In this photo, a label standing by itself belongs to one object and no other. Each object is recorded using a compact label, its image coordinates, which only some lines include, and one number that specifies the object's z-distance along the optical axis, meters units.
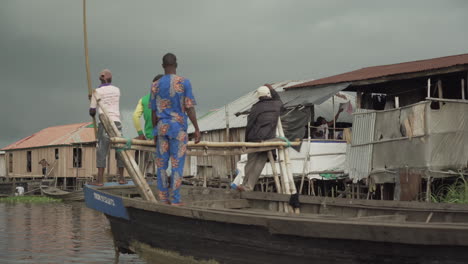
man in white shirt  7.85
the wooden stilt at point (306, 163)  16.67
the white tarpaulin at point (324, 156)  16.70
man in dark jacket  7.73
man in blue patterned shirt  6.46
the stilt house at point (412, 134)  12.98
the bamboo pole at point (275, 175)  7.36
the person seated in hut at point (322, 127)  18.05
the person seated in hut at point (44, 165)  36.03
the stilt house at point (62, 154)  35.31
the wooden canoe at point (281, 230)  4.29
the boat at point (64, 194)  26.89
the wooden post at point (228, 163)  22.80
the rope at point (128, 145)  6.45
